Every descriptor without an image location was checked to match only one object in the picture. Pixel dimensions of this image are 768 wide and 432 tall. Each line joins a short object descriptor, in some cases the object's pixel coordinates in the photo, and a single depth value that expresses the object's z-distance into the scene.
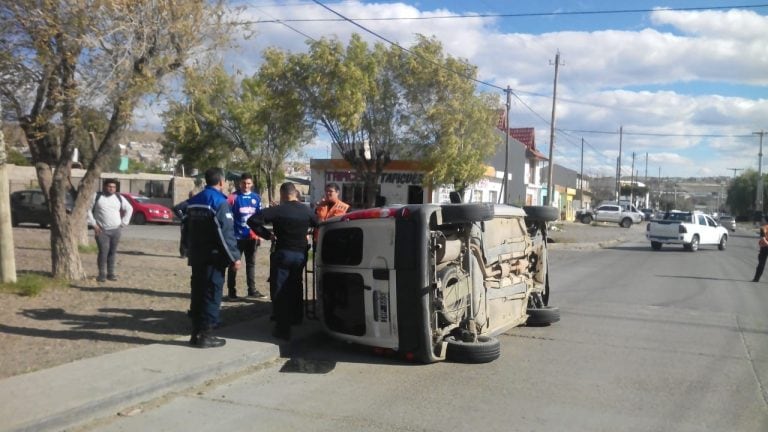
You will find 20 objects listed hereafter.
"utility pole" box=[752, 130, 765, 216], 75.50
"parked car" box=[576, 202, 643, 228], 54.97
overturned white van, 6.36
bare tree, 8.95
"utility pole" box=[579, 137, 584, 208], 77.12
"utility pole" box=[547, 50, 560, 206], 33.56
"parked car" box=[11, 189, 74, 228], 25.09
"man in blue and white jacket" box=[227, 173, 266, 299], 9.34
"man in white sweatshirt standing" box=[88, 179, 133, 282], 10.34
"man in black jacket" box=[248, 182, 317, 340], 7.35
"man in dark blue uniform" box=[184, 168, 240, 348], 6.73
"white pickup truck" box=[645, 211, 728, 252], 27.23
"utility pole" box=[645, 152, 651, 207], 120.94
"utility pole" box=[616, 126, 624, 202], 74.34
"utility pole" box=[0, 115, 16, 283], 9.27
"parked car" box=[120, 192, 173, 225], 30.95
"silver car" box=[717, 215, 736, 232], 58.93
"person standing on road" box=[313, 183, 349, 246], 8.81
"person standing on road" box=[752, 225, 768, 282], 15.75
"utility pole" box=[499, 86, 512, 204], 32.65
